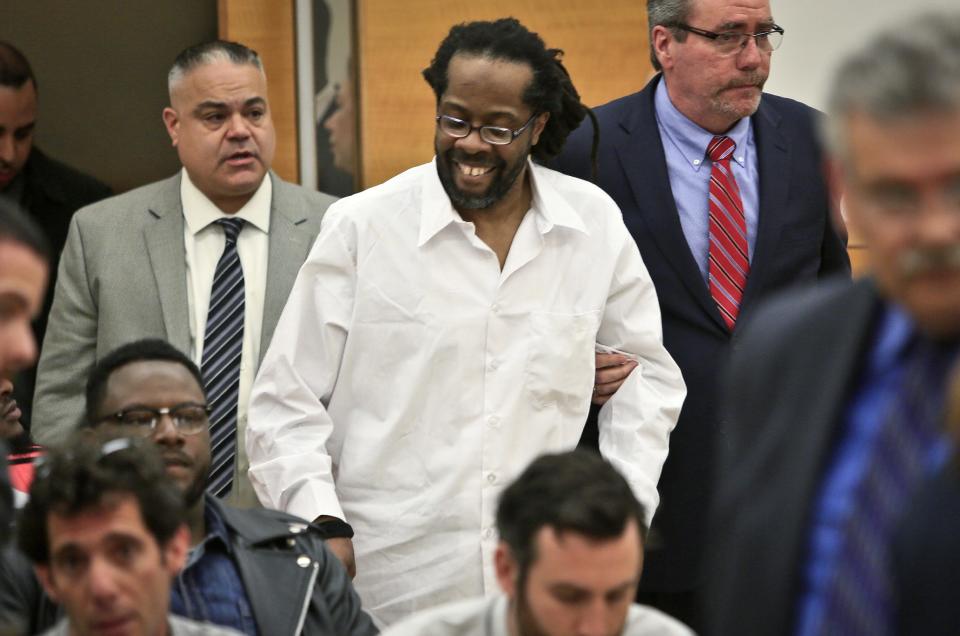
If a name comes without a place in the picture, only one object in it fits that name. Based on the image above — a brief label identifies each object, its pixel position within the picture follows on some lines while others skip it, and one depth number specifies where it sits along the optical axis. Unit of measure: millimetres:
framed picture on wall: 9375
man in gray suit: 6691
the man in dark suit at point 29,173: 7965
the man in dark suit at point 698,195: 6695
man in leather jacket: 5320
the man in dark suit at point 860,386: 2646
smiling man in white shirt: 5902
